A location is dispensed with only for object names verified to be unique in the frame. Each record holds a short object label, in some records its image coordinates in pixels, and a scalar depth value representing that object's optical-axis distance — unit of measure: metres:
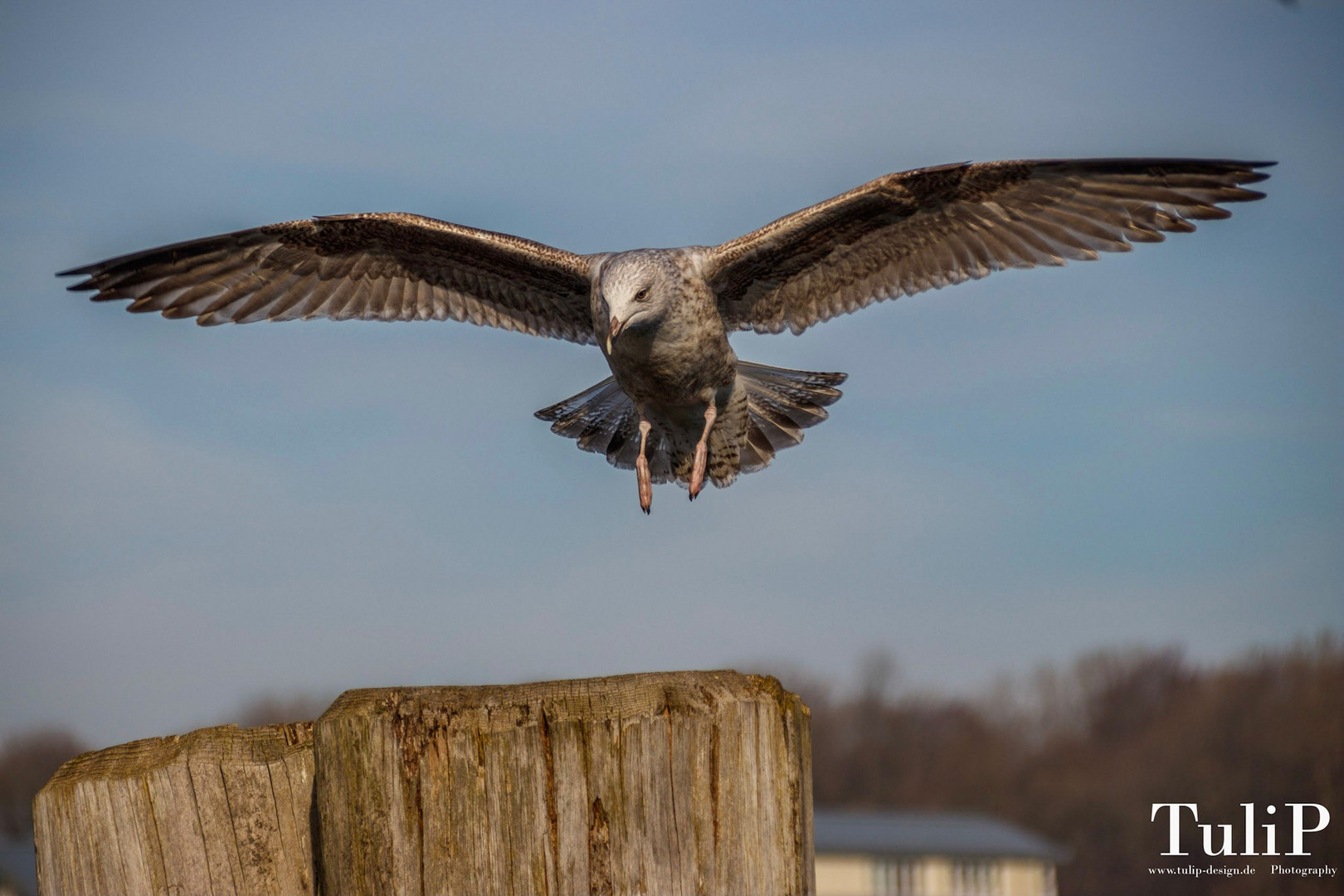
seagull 14.83
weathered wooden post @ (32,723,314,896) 6.45
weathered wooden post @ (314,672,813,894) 5.64
